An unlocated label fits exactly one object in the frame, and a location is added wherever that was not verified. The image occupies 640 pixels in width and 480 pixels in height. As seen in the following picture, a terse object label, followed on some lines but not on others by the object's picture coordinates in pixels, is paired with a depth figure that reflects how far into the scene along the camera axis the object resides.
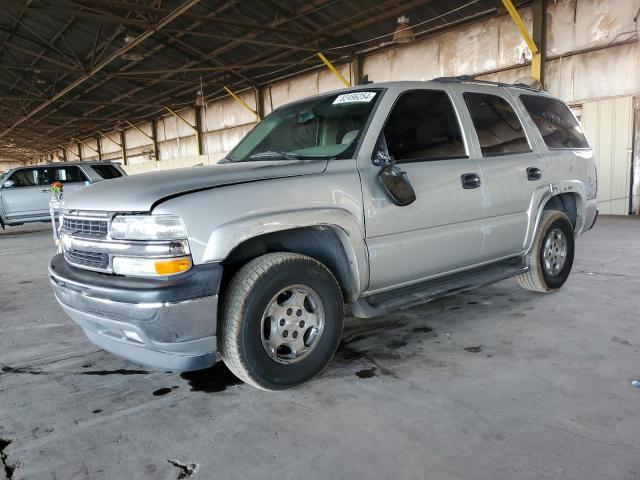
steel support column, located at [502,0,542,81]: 9.66
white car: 11.95
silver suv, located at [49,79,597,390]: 2.31
